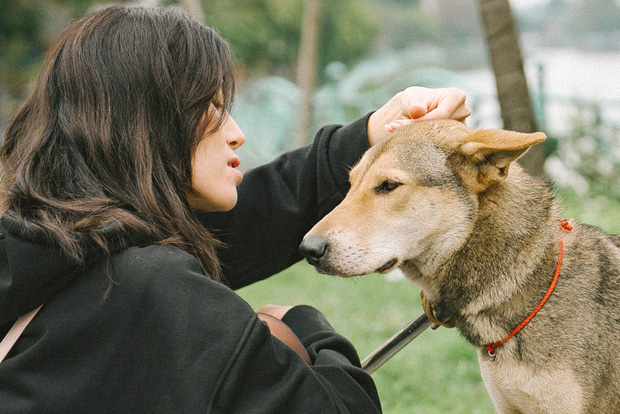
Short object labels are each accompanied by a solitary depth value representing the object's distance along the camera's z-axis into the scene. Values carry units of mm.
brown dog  2365
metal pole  2617
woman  1724
